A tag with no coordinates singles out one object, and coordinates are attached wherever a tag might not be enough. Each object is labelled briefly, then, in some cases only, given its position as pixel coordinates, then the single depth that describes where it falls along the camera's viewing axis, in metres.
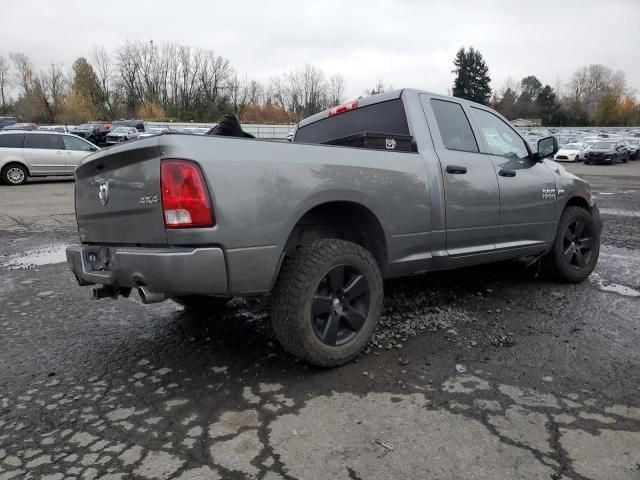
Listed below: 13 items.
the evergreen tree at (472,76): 83.38
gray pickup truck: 2.54
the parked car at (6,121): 47.44
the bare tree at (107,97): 71.19
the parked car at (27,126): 36.12
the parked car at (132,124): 40.47
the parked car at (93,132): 36.41
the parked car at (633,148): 37.97
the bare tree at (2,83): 78.62
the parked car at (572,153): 35.75
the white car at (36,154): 14.80
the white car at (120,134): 33.75
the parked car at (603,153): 32.88
